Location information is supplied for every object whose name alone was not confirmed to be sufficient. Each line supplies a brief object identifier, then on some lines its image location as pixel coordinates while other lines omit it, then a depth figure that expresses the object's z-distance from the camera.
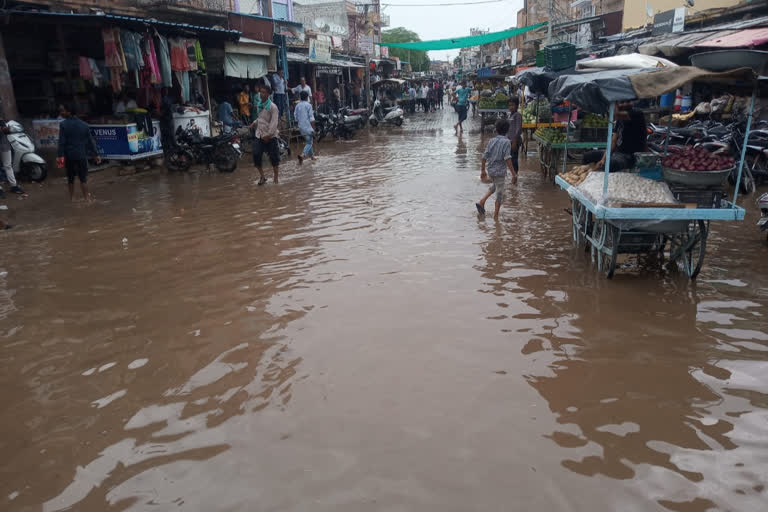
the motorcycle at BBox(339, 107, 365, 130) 21.20
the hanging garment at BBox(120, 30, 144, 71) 11.88
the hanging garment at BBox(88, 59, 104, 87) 12.03
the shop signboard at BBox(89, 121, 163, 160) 12.48
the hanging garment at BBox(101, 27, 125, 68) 11.59
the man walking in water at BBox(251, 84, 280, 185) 11.23
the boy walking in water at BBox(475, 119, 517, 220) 7.93
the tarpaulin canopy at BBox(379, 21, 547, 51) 30.03
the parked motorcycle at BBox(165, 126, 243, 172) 13.35
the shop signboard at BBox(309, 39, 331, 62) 23.39
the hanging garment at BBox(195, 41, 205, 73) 14.20
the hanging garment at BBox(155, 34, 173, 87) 12.96
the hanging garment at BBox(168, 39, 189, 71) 13.45
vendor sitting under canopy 6.74
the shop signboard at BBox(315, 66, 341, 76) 28.14
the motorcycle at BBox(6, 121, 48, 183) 11.41
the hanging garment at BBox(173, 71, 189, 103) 13.92
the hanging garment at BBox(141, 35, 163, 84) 12.50
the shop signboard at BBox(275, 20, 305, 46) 22.42
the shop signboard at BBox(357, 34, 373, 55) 29.98
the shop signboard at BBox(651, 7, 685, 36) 16.94
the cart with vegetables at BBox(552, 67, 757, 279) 5.04
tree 92.24
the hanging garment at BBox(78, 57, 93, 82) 11.85
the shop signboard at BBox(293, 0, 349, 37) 37.88
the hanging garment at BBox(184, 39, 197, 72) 13.94
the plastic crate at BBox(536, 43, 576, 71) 10.60
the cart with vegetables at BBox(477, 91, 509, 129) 21.08
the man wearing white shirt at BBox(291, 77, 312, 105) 19.27
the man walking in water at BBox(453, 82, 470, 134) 20.66
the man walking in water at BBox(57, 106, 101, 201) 9.72
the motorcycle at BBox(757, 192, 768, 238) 6.79
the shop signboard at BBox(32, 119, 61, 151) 12.51
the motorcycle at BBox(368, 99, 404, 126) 26.28
